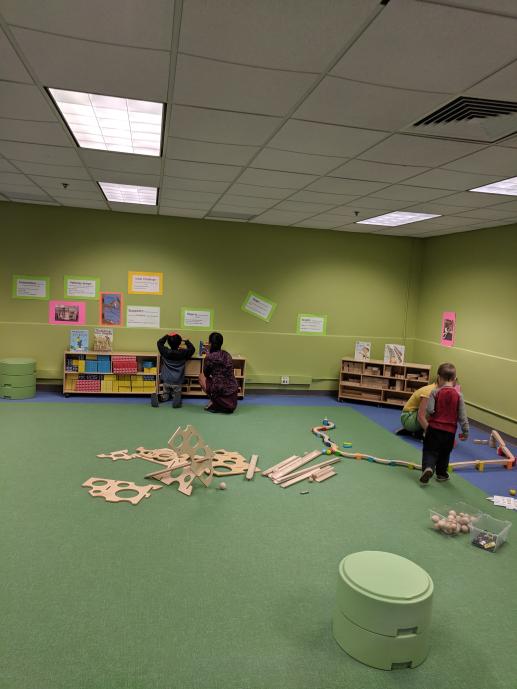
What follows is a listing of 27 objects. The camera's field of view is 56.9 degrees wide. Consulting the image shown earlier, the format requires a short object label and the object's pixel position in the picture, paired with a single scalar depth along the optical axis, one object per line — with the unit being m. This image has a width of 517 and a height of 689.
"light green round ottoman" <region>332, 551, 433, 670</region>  2.32
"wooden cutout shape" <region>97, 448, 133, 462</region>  4.85
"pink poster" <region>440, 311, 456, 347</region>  7.55
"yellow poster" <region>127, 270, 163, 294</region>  7.74
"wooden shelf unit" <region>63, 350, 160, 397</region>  7.38
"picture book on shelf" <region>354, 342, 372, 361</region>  8.23
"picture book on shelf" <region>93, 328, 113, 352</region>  7.66
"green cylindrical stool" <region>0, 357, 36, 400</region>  6.98
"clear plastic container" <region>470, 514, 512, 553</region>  3.54
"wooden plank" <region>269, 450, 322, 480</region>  4.65
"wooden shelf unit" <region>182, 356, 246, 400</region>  7.69
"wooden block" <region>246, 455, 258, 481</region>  4.57
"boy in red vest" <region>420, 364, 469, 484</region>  4.61
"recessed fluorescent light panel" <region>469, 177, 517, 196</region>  4.26
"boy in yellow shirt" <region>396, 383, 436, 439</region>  5.72
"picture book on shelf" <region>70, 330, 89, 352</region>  7.59
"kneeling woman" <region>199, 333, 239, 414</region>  6.75
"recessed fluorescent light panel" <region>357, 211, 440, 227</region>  6.21
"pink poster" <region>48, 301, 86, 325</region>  7.57
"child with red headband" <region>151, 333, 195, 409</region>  7.14
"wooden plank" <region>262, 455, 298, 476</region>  4.70
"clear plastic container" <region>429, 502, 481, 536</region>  3.71
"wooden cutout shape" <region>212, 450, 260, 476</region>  4.66
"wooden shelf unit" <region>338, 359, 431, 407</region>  7.87
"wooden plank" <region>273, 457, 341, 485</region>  4.56
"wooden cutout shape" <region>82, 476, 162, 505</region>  3.96
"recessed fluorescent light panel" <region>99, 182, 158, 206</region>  5.62
